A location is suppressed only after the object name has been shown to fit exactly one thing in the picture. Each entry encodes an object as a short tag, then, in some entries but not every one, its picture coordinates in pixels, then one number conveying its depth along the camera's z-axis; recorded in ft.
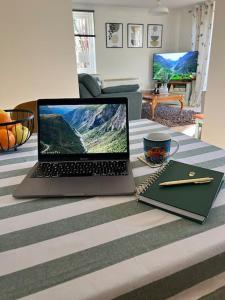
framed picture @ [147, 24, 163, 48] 18.20
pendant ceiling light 13.01
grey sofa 10.33
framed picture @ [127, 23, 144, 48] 17.53
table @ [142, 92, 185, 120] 13.85
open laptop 2.74
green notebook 1.83
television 17.55
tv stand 18.08
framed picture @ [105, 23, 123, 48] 16.88
